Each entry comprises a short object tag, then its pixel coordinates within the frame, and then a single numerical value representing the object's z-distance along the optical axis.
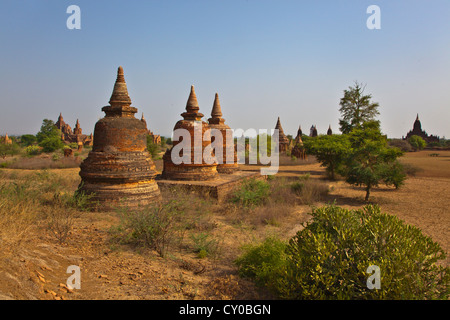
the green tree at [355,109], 25.89
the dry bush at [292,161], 28.50
